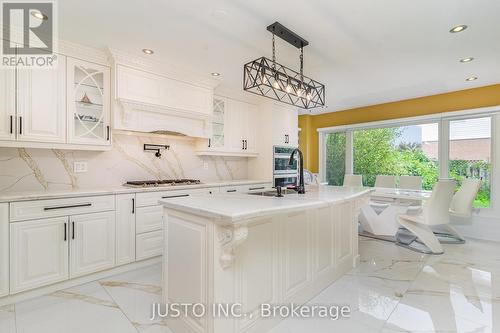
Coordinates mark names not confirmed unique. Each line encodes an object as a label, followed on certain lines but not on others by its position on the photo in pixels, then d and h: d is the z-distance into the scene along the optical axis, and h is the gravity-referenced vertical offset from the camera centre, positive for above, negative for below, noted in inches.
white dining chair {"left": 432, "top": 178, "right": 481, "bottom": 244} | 143.0 -22.6
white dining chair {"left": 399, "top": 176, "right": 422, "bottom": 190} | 173.0 -11.8
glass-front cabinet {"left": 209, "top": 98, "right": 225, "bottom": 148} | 159.3 +26.2
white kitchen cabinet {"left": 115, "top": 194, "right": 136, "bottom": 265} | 105.4 -27.3
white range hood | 113.4 +31.6
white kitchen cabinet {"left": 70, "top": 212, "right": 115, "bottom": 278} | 94.3 -31.1
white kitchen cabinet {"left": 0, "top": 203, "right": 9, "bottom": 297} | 80.2 -27.5
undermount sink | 93.5 -10.6
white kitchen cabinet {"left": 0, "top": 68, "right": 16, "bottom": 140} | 87.9 +21.6
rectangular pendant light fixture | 88.3 +33.8
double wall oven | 184.1 -2.4
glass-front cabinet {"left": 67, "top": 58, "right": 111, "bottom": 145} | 103.8 +27.1
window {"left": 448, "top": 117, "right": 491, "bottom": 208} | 158.6 +9.2
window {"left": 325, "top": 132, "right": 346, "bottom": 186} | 229.1 +7.3
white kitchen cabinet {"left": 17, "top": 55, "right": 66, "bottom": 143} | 91.9 +23.4
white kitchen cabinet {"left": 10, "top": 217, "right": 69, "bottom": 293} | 82.8 -30.9
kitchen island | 58.0 -24.8
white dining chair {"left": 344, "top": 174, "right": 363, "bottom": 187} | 195.9 -11.5
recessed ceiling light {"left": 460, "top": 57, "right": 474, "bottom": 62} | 115.6 +50.2
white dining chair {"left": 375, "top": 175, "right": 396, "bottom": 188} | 184.5 -11.6
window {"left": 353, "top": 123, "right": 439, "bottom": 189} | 180.5 +10.9
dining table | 150.6 -27.6
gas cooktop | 120.1 -9.2
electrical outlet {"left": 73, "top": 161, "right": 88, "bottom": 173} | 112.4 -1.2
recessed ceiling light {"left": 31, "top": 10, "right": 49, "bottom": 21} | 81.7 +50.1
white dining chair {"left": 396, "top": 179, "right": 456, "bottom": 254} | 128.2 -27.9
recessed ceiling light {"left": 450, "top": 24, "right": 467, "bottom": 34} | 88.6 +49.9
